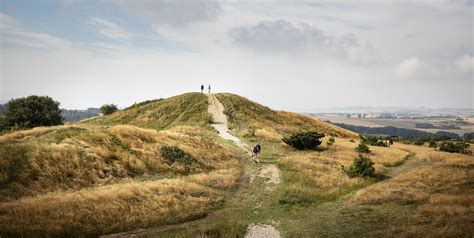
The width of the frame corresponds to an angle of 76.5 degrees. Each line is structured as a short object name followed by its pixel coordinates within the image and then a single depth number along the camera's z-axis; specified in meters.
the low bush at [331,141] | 40.54
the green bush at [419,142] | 54.08
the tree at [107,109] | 68.38
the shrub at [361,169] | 24.34
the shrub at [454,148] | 42.25
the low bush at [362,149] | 35.34
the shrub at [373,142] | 46.12
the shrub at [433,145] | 48.42
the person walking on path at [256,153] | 28.12
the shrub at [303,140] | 34.62
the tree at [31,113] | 49.53
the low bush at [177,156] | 25.27
